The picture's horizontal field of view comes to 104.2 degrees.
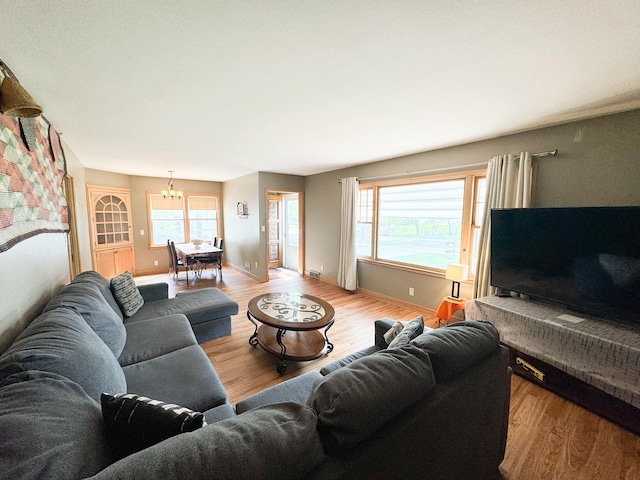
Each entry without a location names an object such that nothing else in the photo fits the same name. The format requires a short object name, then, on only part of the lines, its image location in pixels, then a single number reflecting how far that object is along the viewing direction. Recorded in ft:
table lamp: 9.91
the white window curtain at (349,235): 14.94
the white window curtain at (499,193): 8.50
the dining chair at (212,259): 17.27
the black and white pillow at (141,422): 2.60
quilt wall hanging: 4.55
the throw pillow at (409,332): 4.49
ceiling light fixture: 18.15
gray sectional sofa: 2.03
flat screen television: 6.20
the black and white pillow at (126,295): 7.87
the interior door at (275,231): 22.08
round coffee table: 7.62
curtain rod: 8.16
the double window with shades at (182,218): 20.27
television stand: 5.62
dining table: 16.55
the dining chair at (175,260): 16.90
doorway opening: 21.01
